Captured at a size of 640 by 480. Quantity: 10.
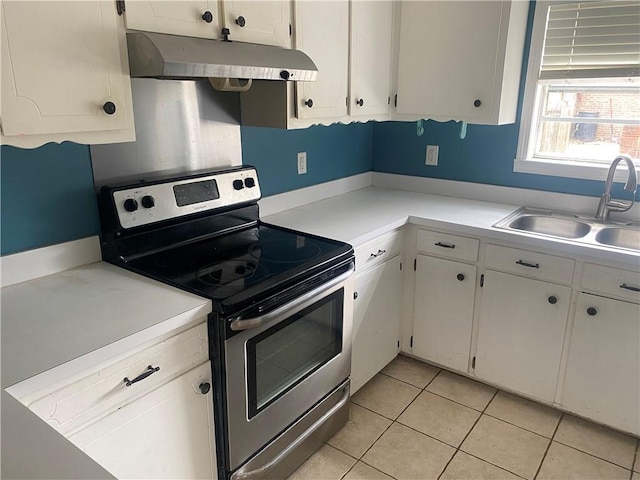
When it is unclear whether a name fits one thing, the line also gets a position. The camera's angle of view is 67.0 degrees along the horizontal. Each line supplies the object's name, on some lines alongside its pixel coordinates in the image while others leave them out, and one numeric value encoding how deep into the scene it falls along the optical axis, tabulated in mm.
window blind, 2281
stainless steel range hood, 1396
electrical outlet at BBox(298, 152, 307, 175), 2646
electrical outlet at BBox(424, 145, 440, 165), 3002
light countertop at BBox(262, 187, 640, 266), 2133
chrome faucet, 2234
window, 2322
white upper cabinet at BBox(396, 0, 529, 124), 2350
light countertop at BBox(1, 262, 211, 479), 785
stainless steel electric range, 1576
